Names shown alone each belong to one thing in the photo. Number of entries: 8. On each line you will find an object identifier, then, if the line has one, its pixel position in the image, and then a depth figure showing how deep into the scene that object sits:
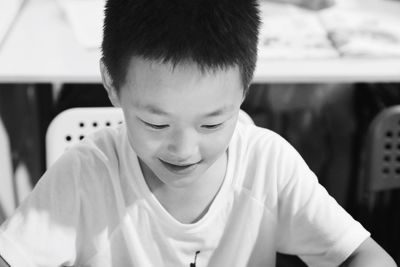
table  1.56
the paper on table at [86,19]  1.69
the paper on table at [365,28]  1.66
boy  1.17
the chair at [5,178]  1.65
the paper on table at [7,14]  1.69
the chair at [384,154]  1.69
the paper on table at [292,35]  1.65
